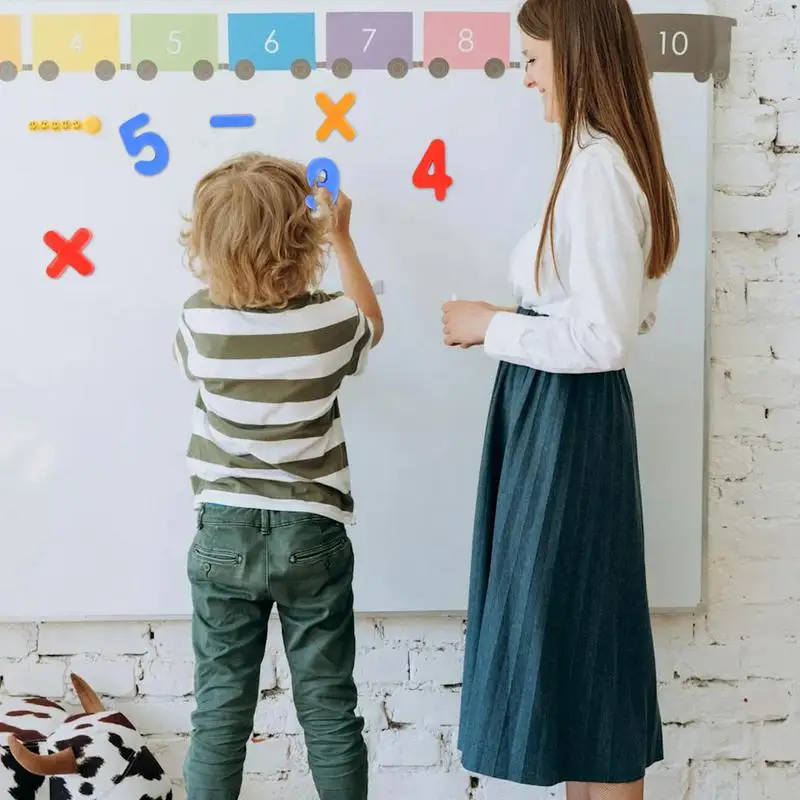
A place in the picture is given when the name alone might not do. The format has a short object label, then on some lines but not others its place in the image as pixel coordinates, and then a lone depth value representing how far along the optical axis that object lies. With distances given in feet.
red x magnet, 13.86
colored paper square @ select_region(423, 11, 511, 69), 13.77
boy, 12.50
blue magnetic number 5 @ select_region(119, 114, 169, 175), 13.79
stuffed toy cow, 13.44
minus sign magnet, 13.78
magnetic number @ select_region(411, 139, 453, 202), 13.86
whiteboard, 13.78
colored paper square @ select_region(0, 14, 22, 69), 13.73
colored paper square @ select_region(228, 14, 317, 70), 13.74
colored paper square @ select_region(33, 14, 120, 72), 13.74
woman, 12.11
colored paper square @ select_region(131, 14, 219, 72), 13.74
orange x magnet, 13.80
